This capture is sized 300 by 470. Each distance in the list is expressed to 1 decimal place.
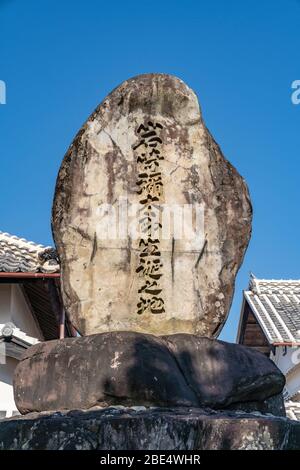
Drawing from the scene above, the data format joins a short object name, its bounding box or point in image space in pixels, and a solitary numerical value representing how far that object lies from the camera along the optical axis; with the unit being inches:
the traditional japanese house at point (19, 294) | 414.6
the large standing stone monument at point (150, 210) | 202.8
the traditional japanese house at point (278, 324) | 532.4
